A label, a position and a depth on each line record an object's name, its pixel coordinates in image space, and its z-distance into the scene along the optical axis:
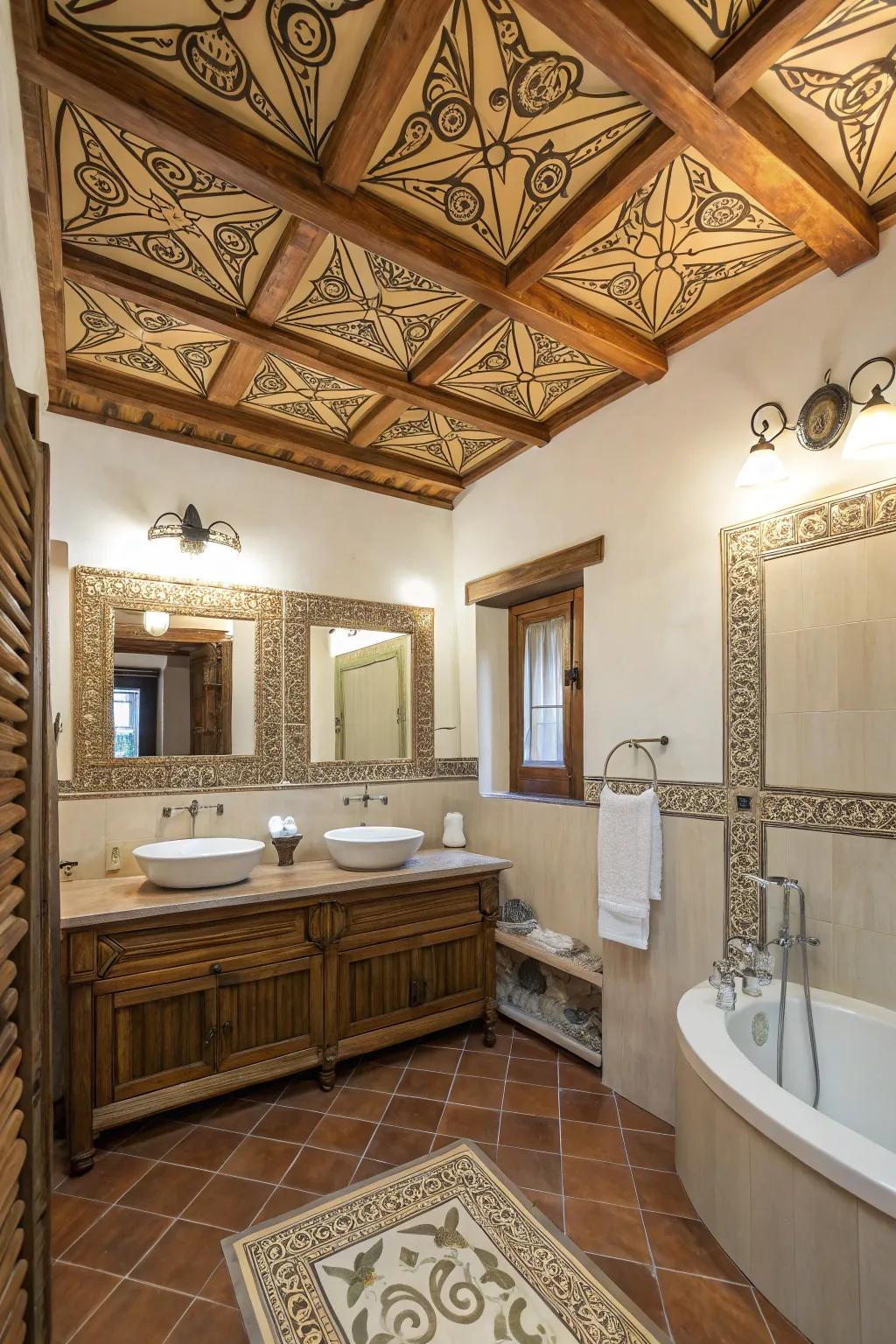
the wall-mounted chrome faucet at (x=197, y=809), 2.82
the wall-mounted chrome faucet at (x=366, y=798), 3.27
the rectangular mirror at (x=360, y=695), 3.25
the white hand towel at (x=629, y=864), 2.39
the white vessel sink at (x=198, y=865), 2.37
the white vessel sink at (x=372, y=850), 2.76
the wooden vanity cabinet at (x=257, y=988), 2.17
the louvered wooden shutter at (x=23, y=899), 0.84
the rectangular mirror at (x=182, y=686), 2.76
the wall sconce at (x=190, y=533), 2.79
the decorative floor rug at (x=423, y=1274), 1.53
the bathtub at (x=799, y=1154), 1.37
